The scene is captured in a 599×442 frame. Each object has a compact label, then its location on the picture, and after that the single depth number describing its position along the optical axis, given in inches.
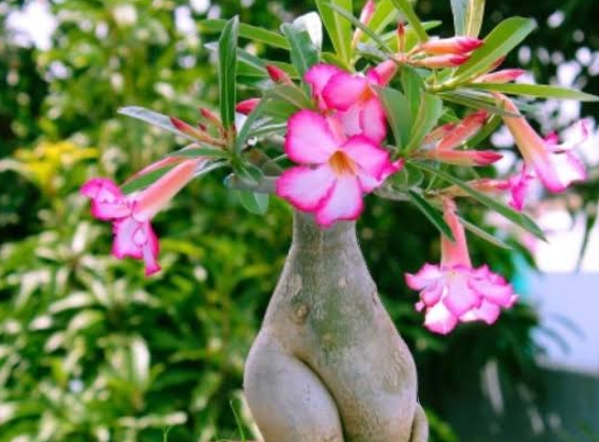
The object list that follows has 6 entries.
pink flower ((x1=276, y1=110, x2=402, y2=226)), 25.3
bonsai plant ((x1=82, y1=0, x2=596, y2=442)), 26.0
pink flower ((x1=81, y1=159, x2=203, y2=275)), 29.1
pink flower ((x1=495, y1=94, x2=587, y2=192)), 28.5
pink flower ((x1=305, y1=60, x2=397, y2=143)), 25.8
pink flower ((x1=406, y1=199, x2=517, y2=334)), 30.7
